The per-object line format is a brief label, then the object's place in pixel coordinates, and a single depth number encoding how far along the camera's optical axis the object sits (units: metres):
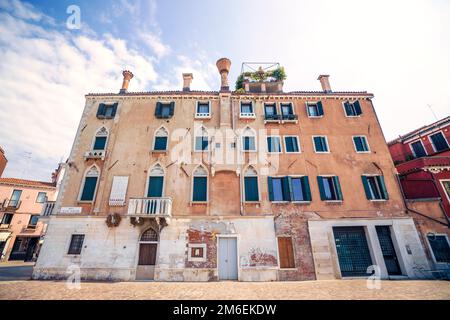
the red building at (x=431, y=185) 12.52
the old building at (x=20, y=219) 25.02
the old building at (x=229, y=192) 12.12
